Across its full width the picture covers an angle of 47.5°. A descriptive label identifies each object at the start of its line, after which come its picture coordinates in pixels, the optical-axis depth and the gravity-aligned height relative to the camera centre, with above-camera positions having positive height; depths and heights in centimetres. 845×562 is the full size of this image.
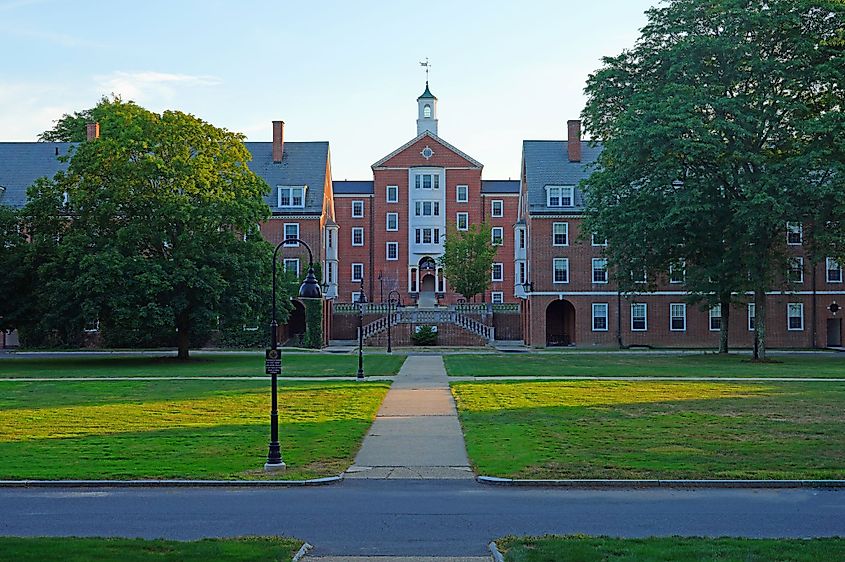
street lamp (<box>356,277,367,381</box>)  3203 -227
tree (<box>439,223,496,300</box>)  7356 +322
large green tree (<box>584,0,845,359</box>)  3916 +675
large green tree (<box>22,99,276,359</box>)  4147 +336
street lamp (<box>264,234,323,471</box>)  1511 -108
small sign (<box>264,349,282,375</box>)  1603 -98
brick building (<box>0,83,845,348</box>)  6072 +400
